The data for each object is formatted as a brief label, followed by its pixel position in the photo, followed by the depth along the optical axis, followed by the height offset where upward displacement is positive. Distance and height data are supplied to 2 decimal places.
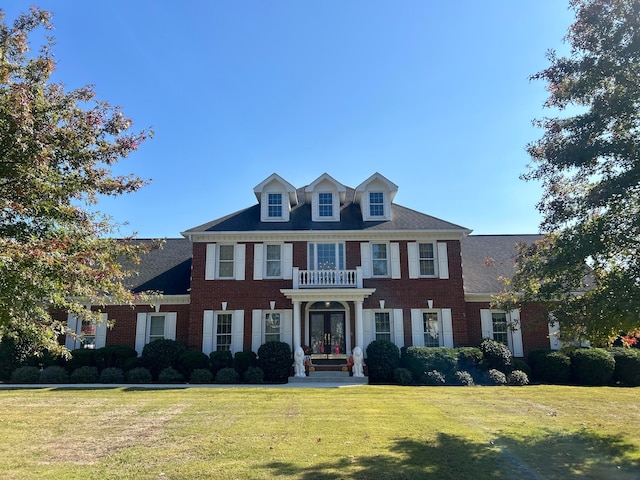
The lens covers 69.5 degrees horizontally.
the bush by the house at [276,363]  18.55 -1.24
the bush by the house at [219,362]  18.89 -1.20
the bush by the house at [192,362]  18.73 -1.19
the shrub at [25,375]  17.34 -1.53
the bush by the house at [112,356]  19.16 -0.94
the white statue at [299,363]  18.65 -1.25
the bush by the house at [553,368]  18.42 -1.50
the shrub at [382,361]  18.36 -1.18
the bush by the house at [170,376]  17.94 -1.67
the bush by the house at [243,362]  19.11 -1.22
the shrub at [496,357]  18.61 -1.07
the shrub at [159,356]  18.77 -0.94
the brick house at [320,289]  20.22 +1.72
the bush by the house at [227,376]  17.95 -1.68
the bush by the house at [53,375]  17.70 -1.57
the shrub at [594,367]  17.80 -1.42
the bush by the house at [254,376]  18.00 -1.69
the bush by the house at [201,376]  17.91 -1.68
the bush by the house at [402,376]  17.53 -1.70
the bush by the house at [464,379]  17.28 -1.79
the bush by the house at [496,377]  17.64 -1.77
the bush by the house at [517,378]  17.69 -1.84
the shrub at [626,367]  18.05 -1.47
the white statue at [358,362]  18.58 -1.22
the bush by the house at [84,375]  17.89 -1.61
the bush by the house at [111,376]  17.91 -1.64
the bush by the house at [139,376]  17.92 -1.65
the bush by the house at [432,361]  17.94 -1.18
